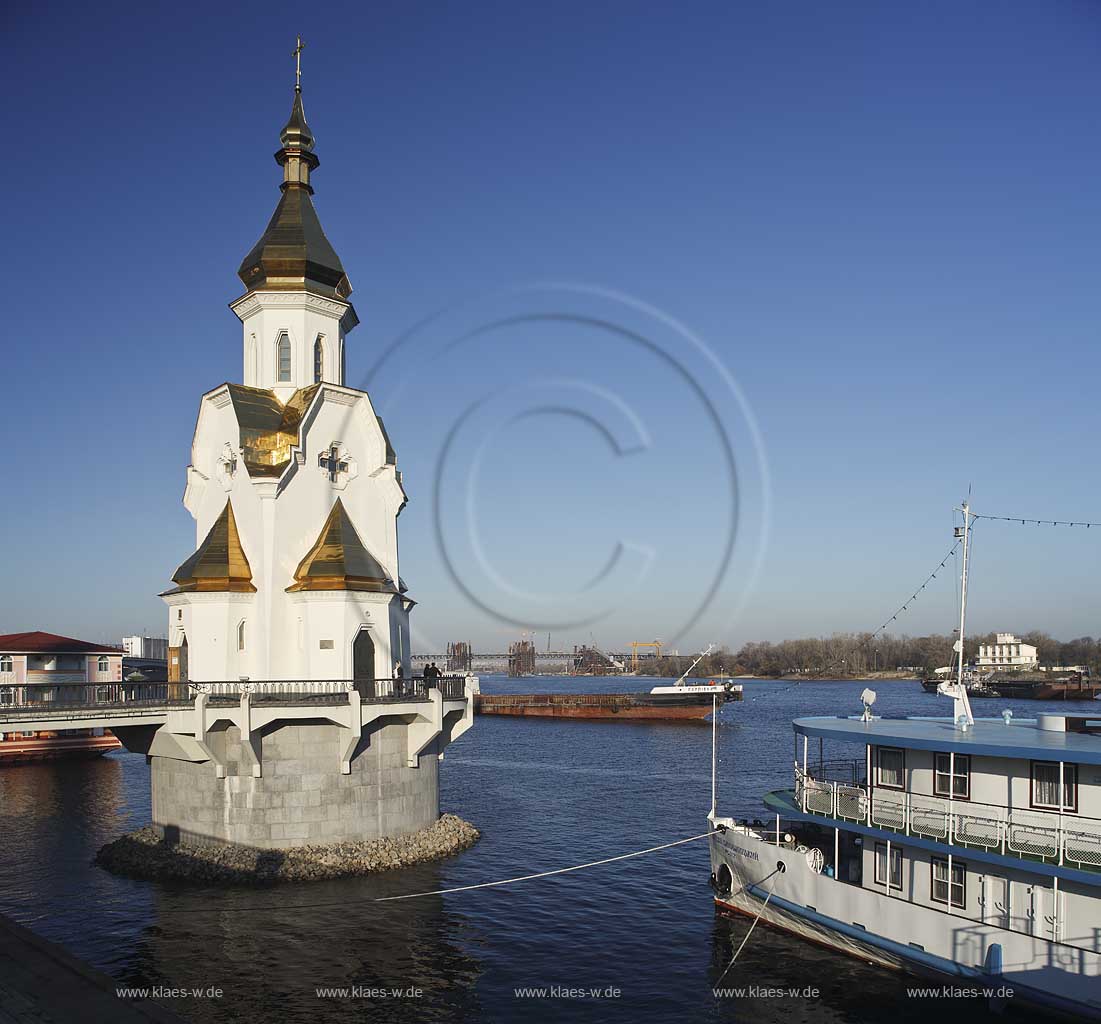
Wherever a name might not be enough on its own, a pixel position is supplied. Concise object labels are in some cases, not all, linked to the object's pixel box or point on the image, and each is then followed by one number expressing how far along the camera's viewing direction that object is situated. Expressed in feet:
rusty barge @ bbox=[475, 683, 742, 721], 396.98
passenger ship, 72.79
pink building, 228.43
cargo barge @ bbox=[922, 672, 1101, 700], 537.65
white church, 117.60
